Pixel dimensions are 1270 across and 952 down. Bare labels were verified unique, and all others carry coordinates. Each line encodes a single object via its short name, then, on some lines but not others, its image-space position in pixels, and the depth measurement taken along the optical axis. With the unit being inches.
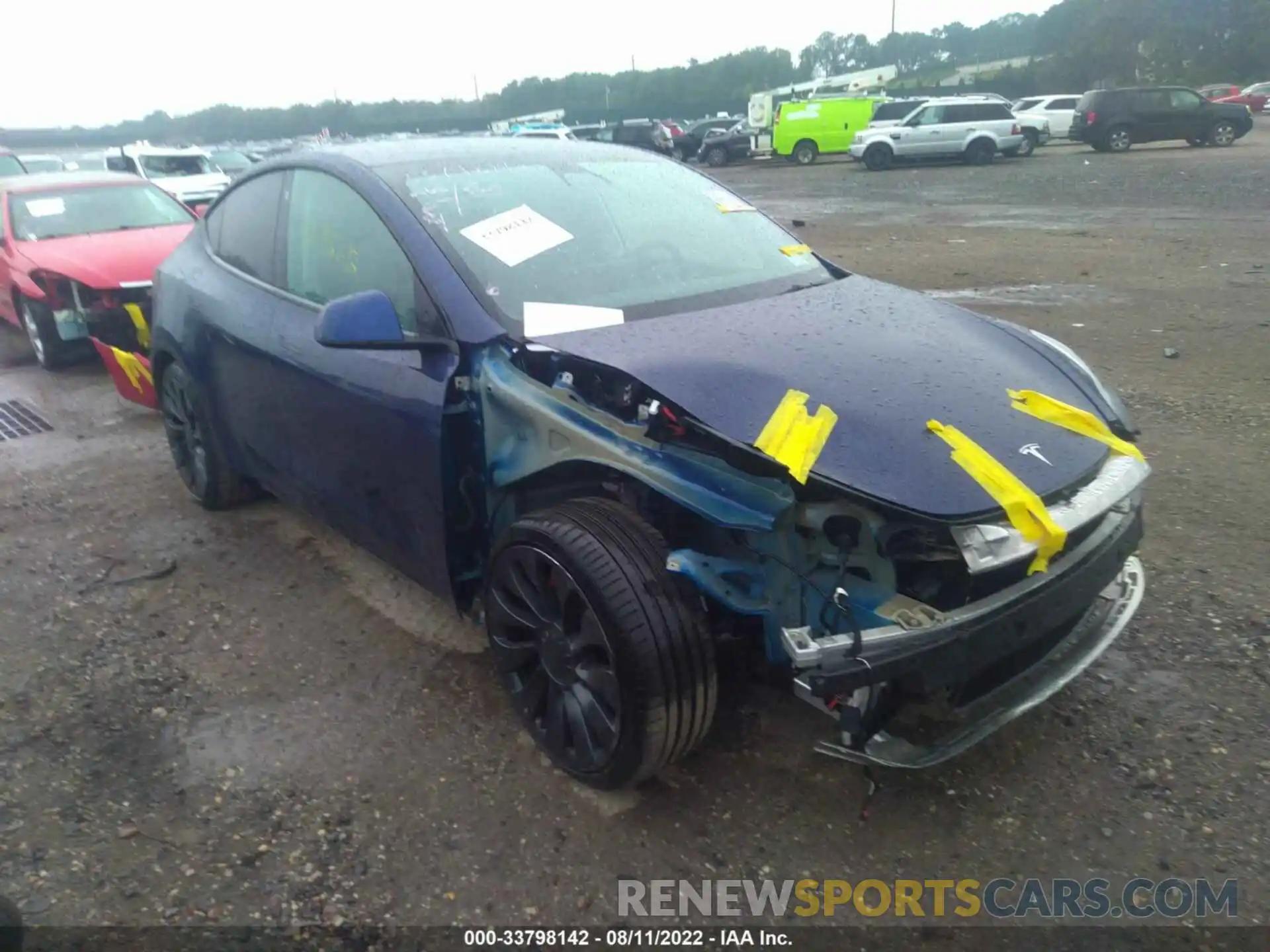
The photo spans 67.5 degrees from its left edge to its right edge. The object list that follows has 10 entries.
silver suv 1005.8
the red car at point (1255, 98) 1455.5
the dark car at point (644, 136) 1254.9
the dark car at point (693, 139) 1346.0
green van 1213.1
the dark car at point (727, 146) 1293.1
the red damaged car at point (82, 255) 274.7
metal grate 245.4
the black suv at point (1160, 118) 987.3
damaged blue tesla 89.7
